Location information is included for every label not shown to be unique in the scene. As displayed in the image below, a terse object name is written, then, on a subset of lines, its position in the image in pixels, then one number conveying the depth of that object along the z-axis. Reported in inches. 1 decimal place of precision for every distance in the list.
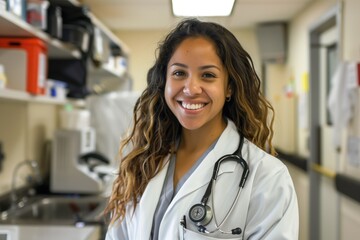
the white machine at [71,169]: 109.4
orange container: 79.0
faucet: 94.3
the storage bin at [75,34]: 93.0
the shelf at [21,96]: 68.1
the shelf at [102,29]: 93.7
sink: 93.8
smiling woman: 44.7
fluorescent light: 90.1
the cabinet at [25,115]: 73.0
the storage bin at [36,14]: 76.1
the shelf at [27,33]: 66.4
